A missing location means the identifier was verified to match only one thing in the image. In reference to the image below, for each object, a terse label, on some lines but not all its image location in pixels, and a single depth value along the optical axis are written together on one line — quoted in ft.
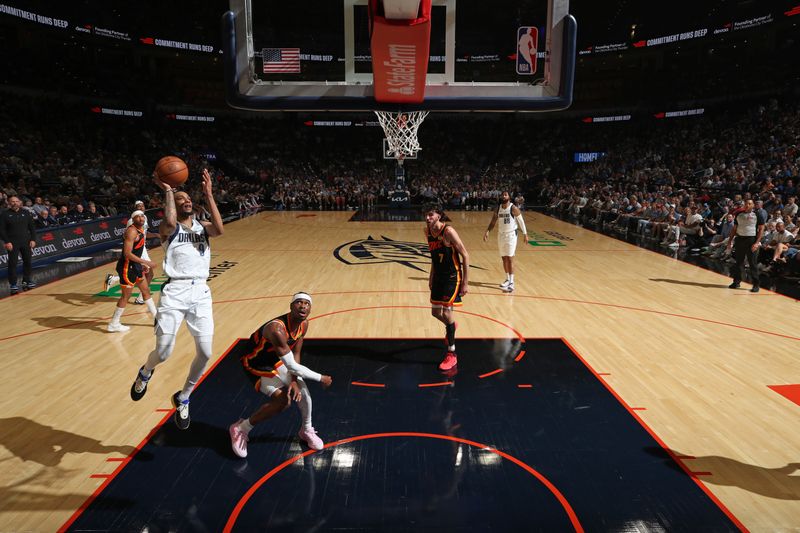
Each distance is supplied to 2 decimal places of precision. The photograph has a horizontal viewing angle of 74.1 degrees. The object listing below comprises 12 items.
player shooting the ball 13.00
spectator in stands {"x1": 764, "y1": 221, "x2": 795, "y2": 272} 33.71
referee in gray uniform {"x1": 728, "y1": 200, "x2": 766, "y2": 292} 28.91
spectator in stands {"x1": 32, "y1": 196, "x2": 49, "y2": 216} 46.89
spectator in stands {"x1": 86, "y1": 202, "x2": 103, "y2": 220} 51.79
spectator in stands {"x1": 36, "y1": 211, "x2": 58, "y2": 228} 45.95
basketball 13.02
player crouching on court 12.01
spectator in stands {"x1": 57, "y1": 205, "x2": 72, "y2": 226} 48.73
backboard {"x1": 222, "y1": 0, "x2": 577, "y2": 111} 21.94
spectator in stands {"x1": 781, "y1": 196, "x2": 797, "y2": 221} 40.60
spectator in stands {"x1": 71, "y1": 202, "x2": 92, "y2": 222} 51.00
